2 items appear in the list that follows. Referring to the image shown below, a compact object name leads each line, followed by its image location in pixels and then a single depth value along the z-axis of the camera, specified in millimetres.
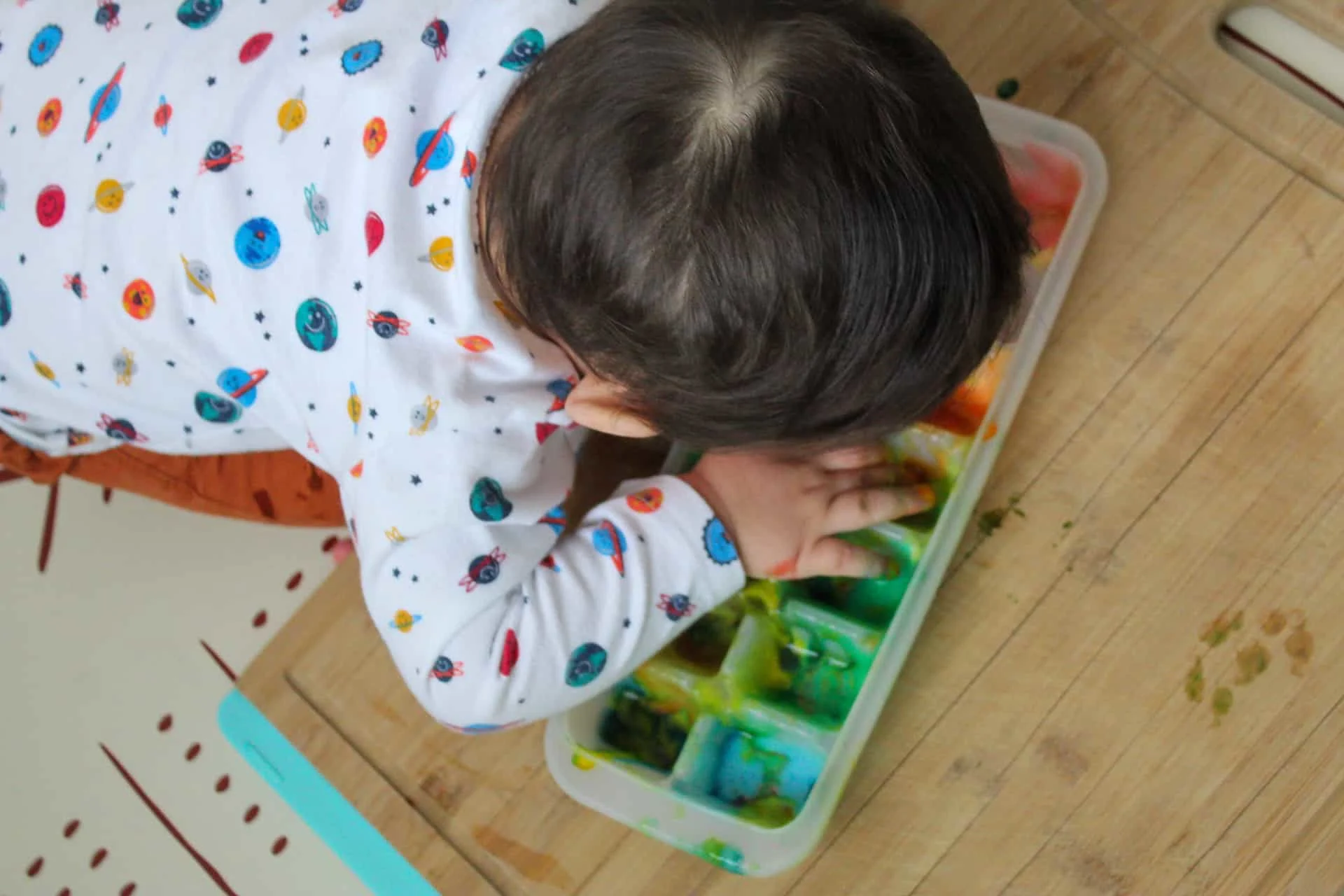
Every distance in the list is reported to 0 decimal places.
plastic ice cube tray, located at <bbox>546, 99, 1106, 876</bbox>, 595
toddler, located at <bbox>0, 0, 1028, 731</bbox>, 391
